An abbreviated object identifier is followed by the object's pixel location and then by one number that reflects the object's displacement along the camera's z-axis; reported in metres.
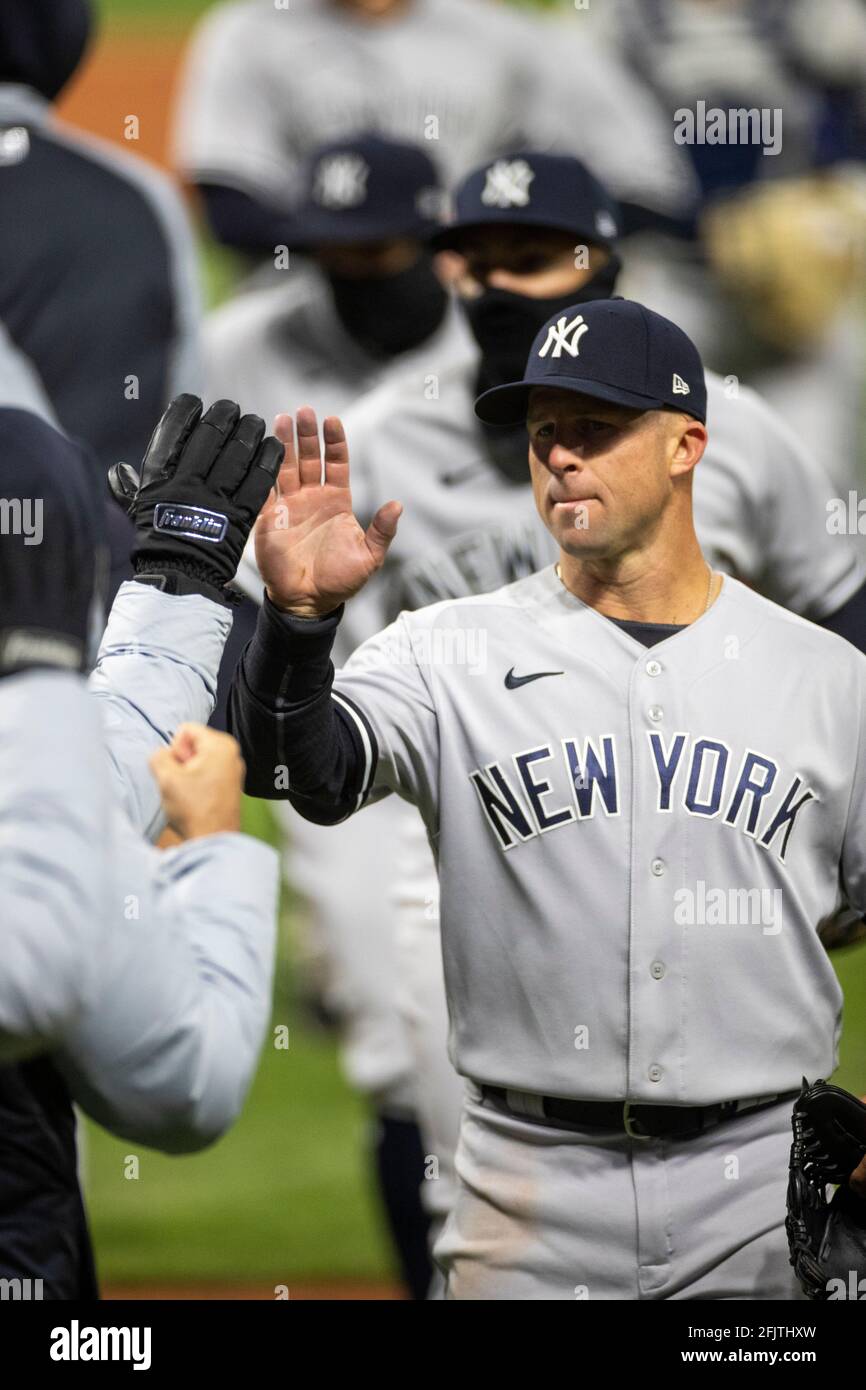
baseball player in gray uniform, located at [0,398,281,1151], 3.87
